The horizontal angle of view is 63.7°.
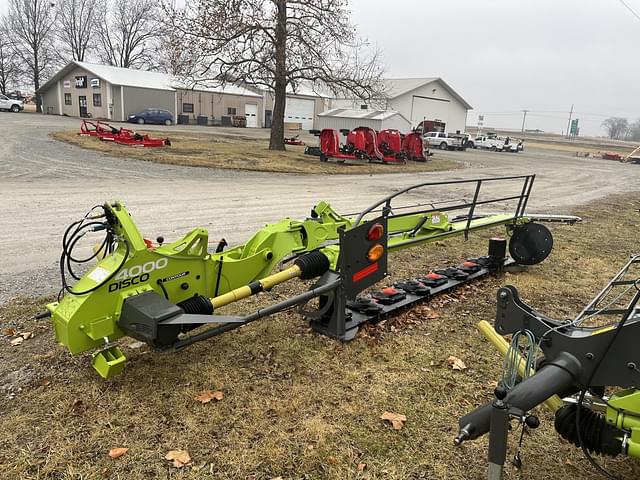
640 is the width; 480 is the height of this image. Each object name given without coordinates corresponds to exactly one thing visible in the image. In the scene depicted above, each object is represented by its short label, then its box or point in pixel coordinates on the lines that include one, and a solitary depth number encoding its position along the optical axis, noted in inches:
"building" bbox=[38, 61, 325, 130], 1763.9
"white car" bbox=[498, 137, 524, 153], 1831.9
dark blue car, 1685.5
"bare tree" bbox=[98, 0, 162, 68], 2726.4
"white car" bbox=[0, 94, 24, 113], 1875.0
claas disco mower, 134.8
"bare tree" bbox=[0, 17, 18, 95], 2386.8
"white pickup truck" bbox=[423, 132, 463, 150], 1665.8
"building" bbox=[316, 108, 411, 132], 1690.5
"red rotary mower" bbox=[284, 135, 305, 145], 1215.7
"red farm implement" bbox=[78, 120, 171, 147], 893.8
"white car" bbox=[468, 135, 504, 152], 1841.8
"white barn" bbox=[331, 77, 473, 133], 2057.1
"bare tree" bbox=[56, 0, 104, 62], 2684.5
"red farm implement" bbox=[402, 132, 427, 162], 1062.4
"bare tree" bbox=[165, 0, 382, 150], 836.6
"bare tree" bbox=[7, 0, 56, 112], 2395.4
